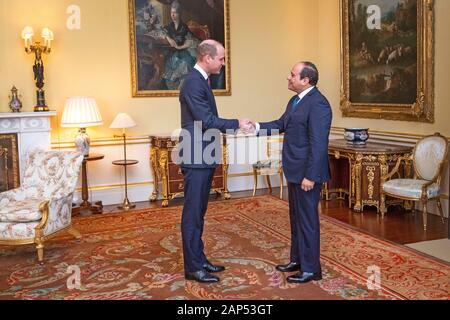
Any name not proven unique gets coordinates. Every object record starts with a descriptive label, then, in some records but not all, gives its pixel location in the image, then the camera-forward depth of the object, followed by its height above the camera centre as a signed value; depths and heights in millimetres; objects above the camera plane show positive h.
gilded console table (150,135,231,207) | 6953 -736
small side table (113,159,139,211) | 6754 -912
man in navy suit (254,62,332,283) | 3650 -297
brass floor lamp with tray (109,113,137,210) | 6676 -59
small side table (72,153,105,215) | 6535 -1007
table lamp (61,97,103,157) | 6359 +81
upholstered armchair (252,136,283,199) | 7328 -713
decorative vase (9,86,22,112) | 6379 +278
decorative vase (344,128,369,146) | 6797 -254
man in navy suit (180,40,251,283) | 3729 -182
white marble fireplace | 6277 -64
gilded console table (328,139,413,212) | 6242 -654
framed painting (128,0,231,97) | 7172 +1241
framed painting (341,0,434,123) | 6191 +780
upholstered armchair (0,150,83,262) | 4590 -768
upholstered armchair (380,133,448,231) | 5613 -741
